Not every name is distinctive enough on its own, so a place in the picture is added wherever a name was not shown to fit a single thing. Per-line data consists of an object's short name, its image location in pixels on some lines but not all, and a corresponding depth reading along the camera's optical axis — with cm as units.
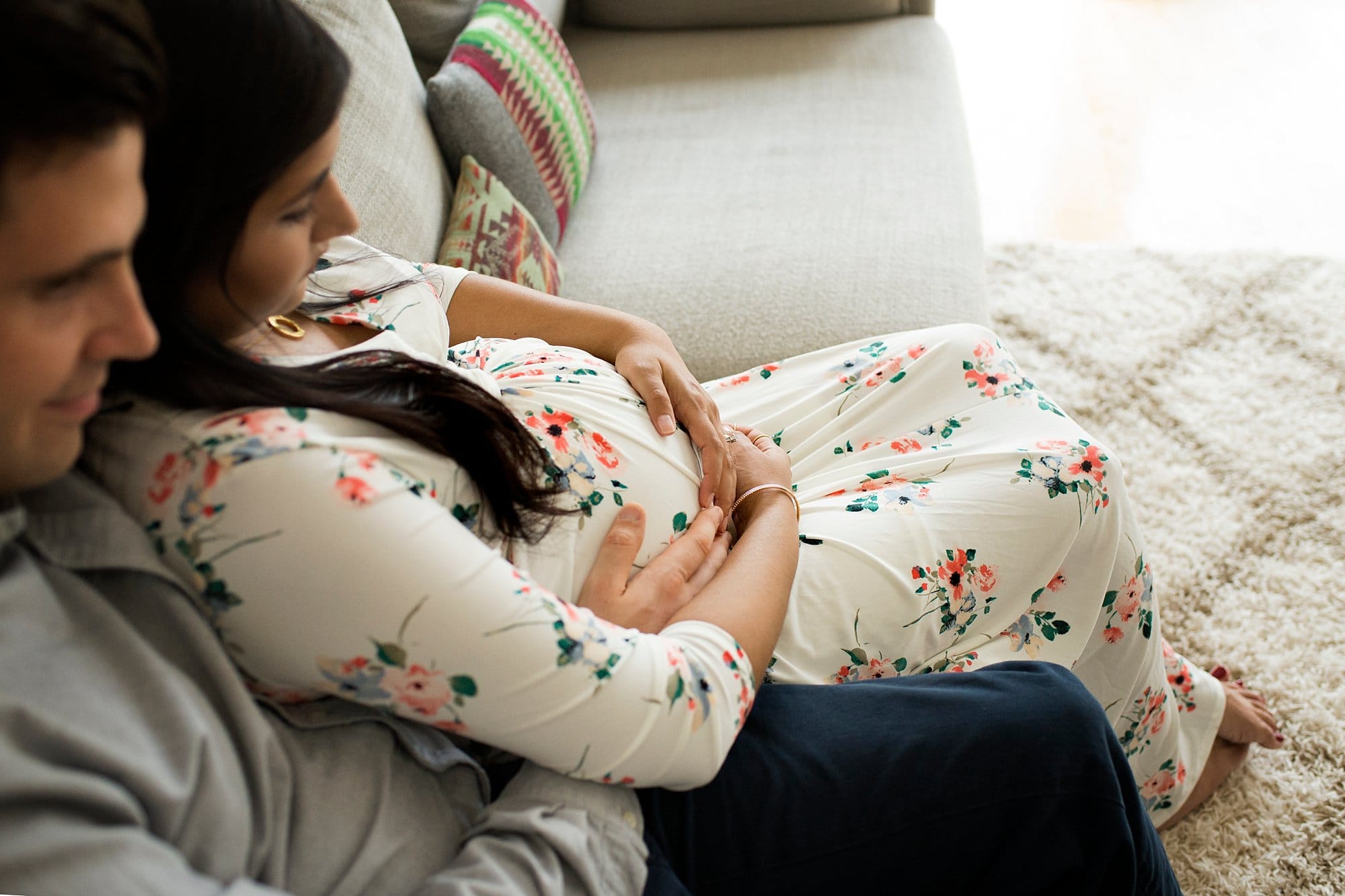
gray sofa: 152
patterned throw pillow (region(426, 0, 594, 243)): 161
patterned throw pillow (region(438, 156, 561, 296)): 149
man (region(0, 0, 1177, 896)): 55
